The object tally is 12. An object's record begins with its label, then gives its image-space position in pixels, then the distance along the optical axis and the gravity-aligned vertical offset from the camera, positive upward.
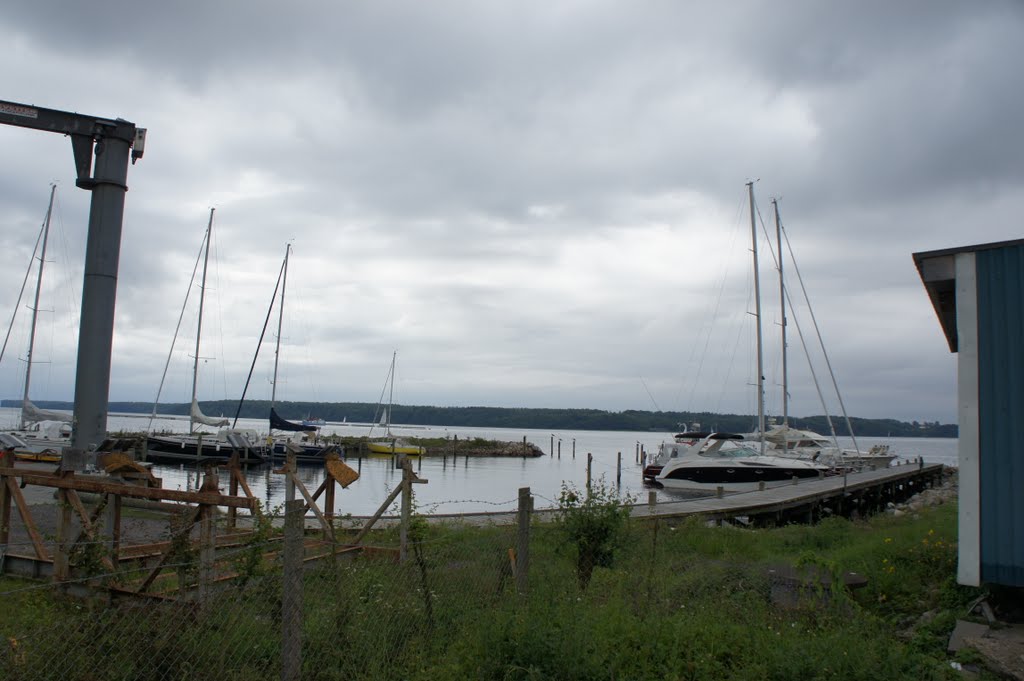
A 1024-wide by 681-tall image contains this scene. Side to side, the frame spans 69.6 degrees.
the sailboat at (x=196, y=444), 47.83 -3.54
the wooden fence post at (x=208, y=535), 6.61 -1.33
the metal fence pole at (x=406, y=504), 9.97 -1.46
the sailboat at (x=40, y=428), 38.37 -2.81
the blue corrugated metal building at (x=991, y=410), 7.48 +0.13
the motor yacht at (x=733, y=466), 32.72 -2.46
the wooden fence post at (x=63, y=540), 7.56 -1.67
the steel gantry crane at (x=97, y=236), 10.37 +2.18
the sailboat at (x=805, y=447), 40.31 -2.07
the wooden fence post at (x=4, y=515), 9.22 -1.64
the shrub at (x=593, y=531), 9.14 -1.55
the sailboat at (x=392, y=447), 64.62 -4.28
